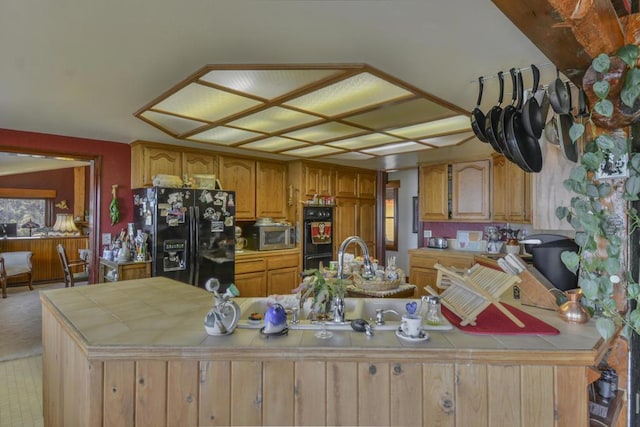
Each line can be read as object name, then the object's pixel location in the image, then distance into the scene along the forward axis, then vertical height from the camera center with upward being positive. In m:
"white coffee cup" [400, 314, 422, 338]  1.18 -0.40
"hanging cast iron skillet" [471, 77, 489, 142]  1.78 +0.49
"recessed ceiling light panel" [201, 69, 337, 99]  1.93 +0.80
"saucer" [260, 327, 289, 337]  1.21 -0.43
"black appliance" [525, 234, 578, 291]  1.69 -0.25
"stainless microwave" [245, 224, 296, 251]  4.74 -0.33
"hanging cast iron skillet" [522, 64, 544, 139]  1.49 +0.43
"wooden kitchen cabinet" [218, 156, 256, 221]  4.61 +0.46
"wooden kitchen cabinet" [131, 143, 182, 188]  3.92 +0.62
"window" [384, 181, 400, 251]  7.04 -0.02
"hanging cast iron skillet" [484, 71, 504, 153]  1.65 +0.46
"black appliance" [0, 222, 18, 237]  7.02 -0.32
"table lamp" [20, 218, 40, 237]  7.70 -0.25
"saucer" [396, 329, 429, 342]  1.17 -0.43
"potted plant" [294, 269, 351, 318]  1.43 -0.34
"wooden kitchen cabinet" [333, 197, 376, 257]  5.62 -0.12
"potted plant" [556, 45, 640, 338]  1.03 +0.08
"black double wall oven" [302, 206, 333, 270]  5.12 -0.33
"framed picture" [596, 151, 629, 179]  1.23 +0.18
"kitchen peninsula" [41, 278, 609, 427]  1.10 -0.56
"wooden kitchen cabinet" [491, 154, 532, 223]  3.61 +0.24
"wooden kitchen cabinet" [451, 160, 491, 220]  4.25 +0.32
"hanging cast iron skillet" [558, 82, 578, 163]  1.34 +0.31
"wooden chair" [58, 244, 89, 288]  4.83 -0.89
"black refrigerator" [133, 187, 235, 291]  3.62 -0.19
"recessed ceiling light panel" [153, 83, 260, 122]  2.23 +0.80
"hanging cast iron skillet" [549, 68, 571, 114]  1.31 +0.46
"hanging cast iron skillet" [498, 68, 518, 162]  1.56 +0.45
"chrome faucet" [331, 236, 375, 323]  1.36 -0.35
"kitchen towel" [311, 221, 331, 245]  5.18 -0.29
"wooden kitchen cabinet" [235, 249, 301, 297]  4.50 -0.81
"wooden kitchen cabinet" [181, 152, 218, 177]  4.25 +0.65
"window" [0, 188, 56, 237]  7.64 +0.17
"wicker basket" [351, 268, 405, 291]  2.50 -0.52
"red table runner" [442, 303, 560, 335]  1.24 -0.43
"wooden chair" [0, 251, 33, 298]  5.82 -0.87
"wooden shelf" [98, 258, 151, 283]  3.49 -0.59
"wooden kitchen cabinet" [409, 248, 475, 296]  4.22 -0.62
